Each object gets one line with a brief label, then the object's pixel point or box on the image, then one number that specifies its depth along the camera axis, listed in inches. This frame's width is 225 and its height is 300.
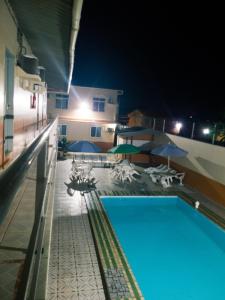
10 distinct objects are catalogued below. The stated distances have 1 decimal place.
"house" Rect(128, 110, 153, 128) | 844.9
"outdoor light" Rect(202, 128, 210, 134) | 473.1
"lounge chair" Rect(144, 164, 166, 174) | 510.8
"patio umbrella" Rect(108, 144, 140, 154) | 490.1
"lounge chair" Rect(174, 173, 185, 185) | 472.1
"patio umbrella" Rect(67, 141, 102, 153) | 456.4
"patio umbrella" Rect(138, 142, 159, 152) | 655.1
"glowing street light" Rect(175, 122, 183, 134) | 577.0
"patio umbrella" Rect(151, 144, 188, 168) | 446.3
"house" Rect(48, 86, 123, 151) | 858.8
